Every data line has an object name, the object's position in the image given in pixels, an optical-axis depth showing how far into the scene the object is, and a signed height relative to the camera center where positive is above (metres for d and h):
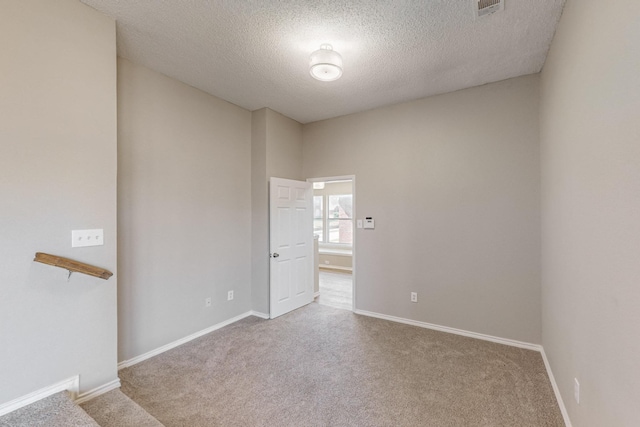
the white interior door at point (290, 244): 3.86 -0.45
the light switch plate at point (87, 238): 1.97 -0.17
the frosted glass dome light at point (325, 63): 2.38 +1.27
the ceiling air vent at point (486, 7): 1.98 +1.47
